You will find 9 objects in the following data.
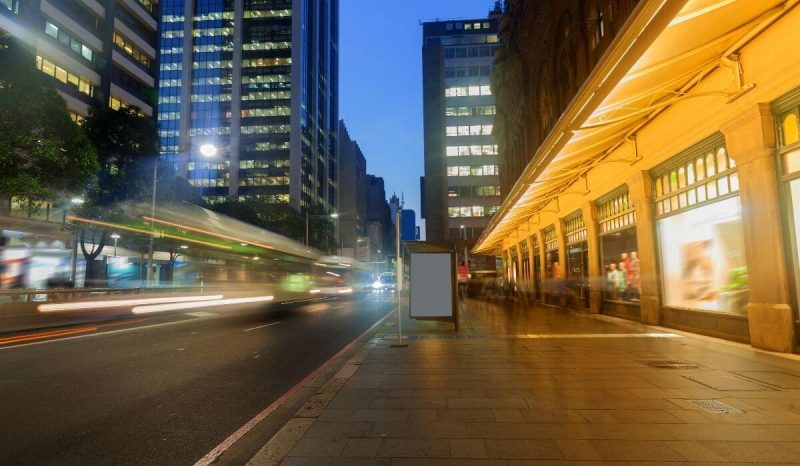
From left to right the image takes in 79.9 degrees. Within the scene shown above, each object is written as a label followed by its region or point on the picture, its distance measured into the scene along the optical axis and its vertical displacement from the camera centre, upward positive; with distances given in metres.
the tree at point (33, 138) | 16.98 +5.79
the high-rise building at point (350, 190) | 139.62 +29.08
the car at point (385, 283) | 68.57 -0.16
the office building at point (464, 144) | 86.69 +25.30
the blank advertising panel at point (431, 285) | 14.08 -0.12
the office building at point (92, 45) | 35.66 +20.49
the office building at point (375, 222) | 174.32 +23.15
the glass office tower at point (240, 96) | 103.38 +42.08
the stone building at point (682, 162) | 8.24 +3.04
